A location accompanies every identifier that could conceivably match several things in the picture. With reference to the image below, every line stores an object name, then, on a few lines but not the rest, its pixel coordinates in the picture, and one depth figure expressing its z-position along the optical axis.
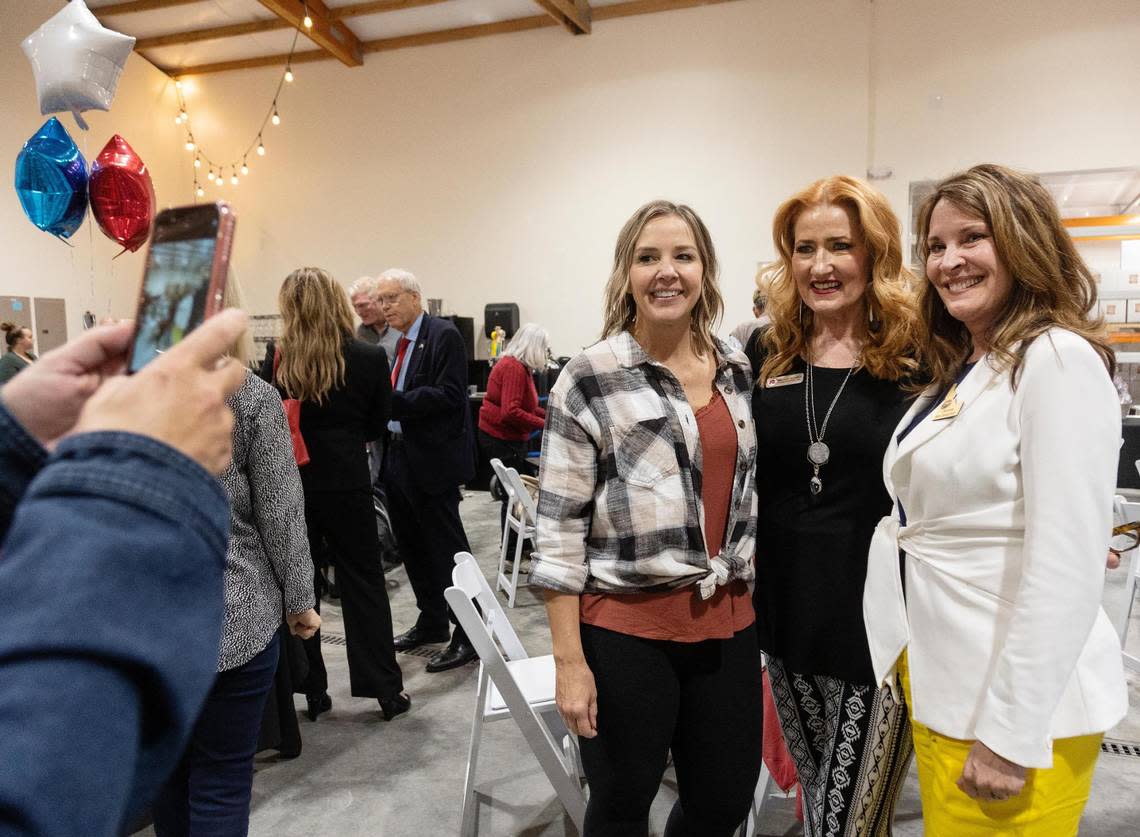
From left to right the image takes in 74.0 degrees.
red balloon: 2.95
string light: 9.16
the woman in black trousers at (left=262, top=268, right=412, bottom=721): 2.62
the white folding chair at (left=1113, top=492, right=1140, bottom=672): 2.81
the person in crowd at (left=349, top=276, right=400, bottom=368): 3.83
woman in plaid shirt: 1.40
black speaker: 8.28
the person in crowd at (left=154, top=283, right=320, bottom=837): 1.56
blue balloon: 2.90
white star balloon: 2.57
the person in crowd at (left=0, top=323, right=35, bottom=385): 5.56
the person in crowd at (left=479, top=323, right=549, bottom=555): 4.68
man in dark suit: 3.30
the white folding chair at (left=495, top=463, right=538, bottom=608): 4.18
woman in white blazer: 1.04
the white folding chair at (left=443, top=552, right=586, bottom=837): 1.92
